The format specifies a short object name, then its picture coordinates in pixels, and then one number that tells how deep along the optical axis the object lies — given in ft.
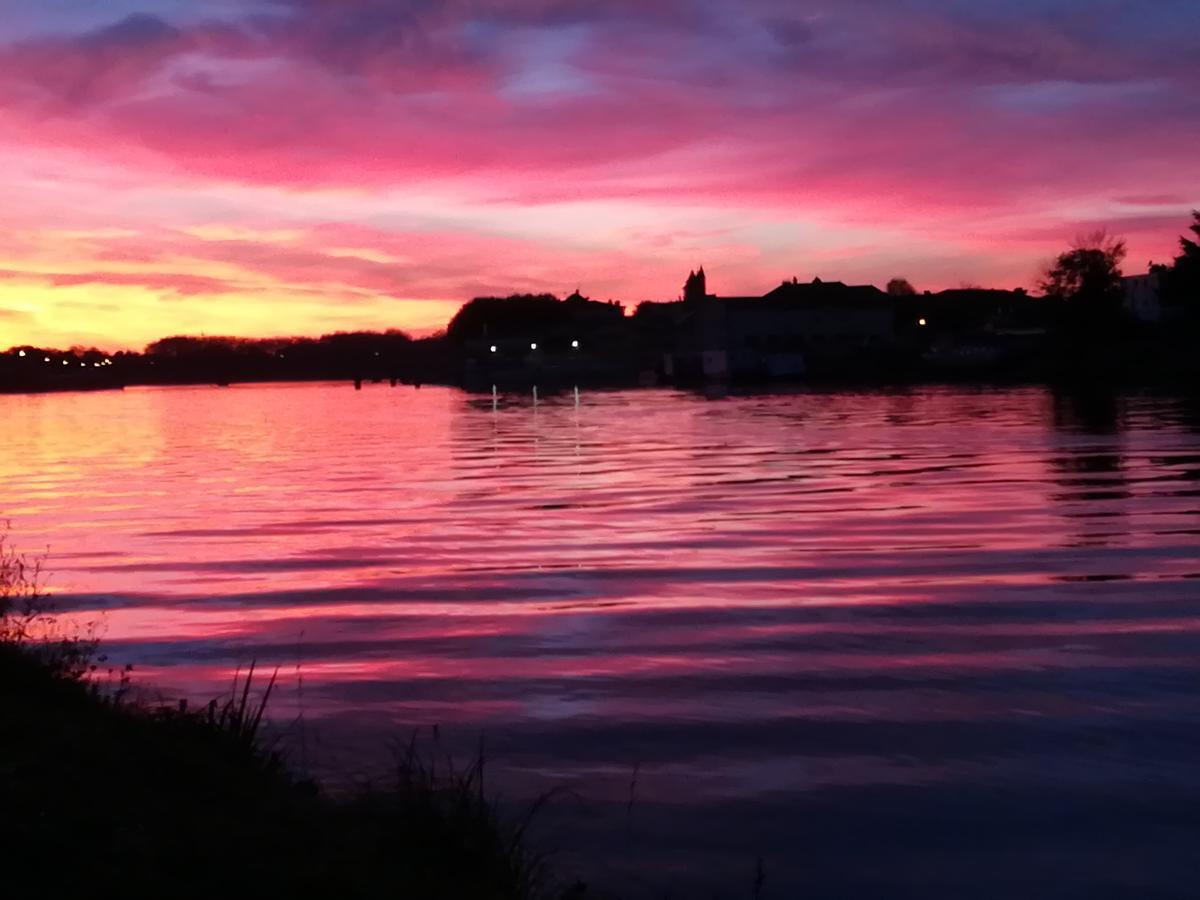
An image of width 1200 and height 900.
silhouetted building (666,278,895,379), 420.36
